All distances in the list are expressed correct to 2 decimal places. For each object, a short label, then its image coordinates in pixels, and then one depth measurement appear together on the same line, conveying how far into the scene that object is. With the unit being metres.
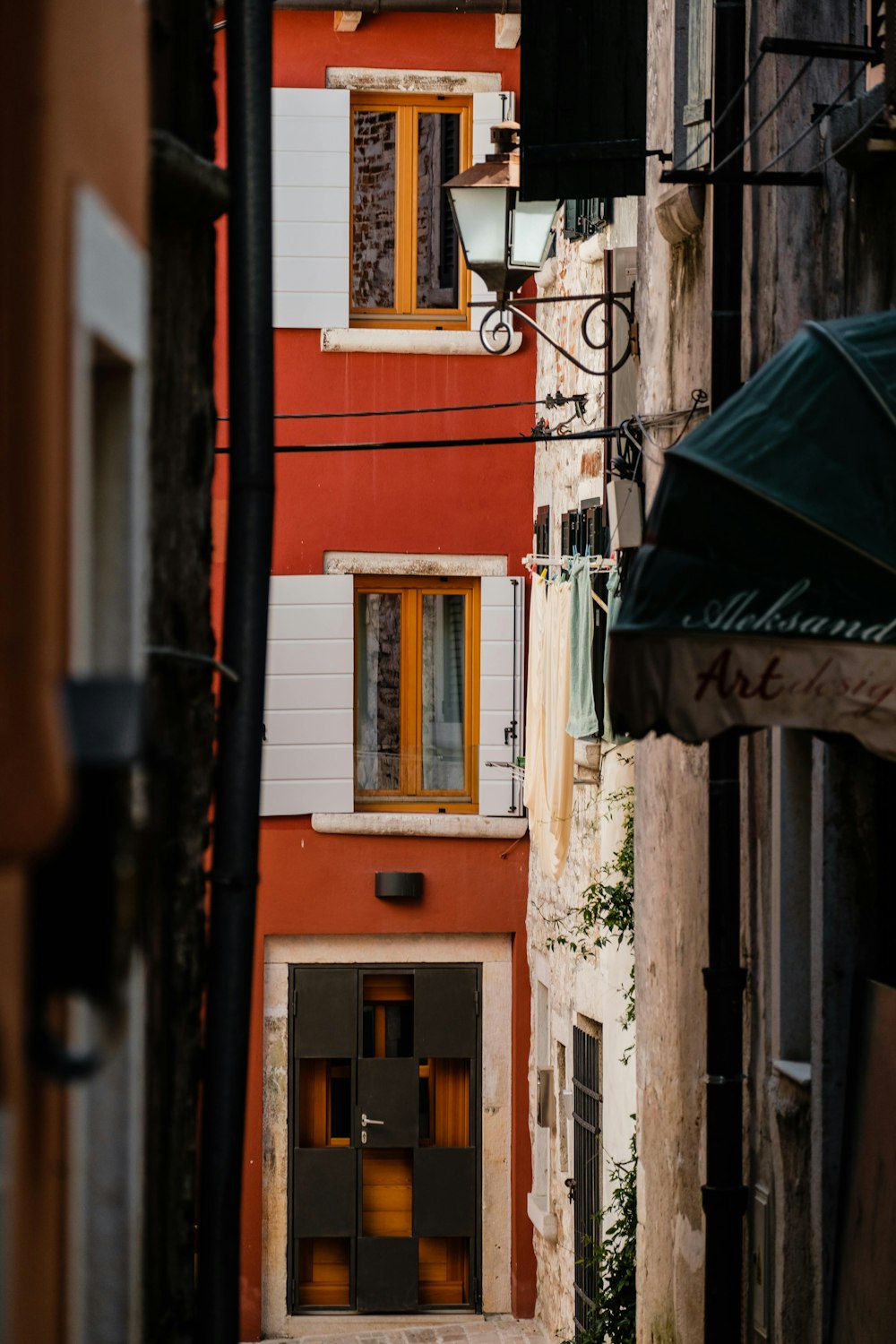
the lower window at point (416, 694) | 28.02
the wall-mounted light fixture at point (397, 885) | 27.27
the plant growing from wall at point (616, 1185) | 18.61
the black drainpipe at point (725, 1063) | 14.44
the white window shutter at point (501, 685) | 27.19
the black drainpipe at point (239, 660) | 7.89
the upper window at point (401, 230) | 28.12
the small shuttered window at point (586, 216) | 22.20
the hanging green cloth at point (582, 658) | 20.58
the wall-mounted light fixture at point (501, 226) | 18.27
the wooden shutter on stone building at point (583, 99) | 16.73
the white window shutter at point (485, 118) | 27.53
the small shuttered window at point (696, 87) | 15.62
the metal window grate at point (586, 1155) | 22.41
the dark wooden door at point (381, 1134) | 26.97
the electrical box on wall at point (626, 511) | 17.27
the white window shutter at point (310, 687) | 26.94
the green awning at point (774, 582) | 9.63
